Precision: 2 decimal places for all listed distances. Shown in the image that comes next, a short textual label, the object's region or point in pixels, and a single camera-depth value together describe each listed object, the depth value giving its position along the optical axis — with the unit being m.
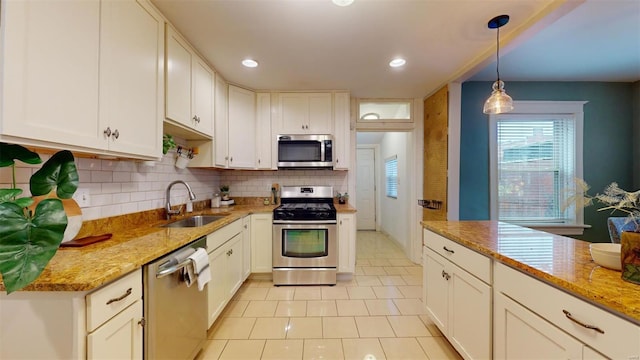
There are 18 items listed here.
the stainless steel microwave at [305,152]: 3.14
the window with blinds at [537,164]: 3.14
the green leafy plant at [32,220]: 0.73
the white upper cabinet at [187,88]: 1.82
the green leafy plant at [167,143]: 1.94
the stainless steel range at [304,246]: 2.88
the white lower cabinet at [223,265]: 1.90
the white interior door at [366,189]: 6.04
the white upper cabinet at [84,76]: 0.89
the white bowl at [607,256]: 0.99
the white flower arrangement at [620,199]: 0.91
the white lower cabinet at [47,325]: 0.84
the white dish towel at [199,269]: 1.43
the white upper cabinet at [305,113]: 3.23
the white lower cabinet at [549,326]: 0.76
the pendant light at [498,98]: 1.78
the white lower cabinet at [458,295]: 1.35
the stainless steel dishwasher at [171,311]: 1.15
